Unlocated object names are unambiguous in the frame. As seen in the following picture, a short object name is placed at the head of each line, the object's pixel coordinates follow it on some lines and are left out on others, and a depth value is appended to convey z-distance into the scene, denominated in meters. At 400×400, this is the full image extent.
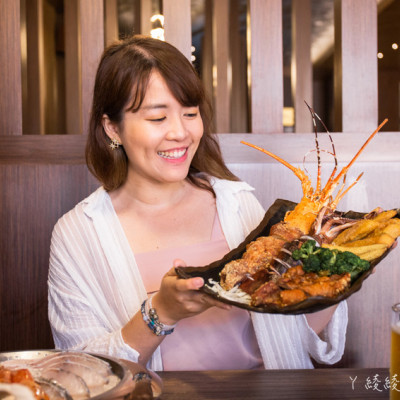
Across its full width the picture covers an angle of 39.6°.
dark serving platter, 1.17
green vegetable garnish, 1.31
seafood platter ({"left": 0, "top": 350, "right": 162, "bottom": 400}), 0.82
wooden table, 1.16
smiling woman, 1.83
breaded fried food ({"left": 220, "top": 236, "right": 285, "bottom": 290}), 1.42
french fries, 1.45
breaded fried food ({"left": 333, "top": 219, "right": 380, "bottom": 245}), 1.56
